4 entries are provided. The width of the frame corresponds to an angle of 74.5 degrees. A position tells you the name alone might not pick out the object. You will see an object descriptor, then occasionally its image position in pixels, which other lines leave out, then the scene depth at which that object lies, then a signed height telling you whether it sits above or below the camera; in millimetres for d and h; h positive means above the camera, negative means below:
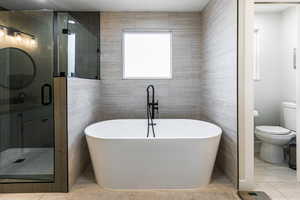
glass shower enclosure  2529 +98
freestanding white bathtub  2105 -725
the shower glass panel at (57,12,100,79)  2569 +751
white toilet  2865 -600
